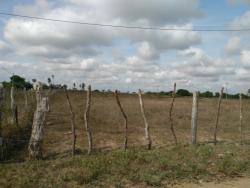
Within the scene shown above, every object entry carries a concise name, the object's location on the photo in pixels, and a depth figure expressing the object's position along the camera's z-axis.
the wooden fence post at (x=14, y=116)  7.13
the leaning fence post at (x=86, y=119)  5.71
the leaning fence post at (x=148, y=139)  6.23
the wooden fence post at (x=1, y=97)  5.35
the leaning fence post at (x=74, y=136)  5.57
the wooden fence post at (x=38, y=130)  5.33
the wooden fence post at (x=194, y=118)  6.82
